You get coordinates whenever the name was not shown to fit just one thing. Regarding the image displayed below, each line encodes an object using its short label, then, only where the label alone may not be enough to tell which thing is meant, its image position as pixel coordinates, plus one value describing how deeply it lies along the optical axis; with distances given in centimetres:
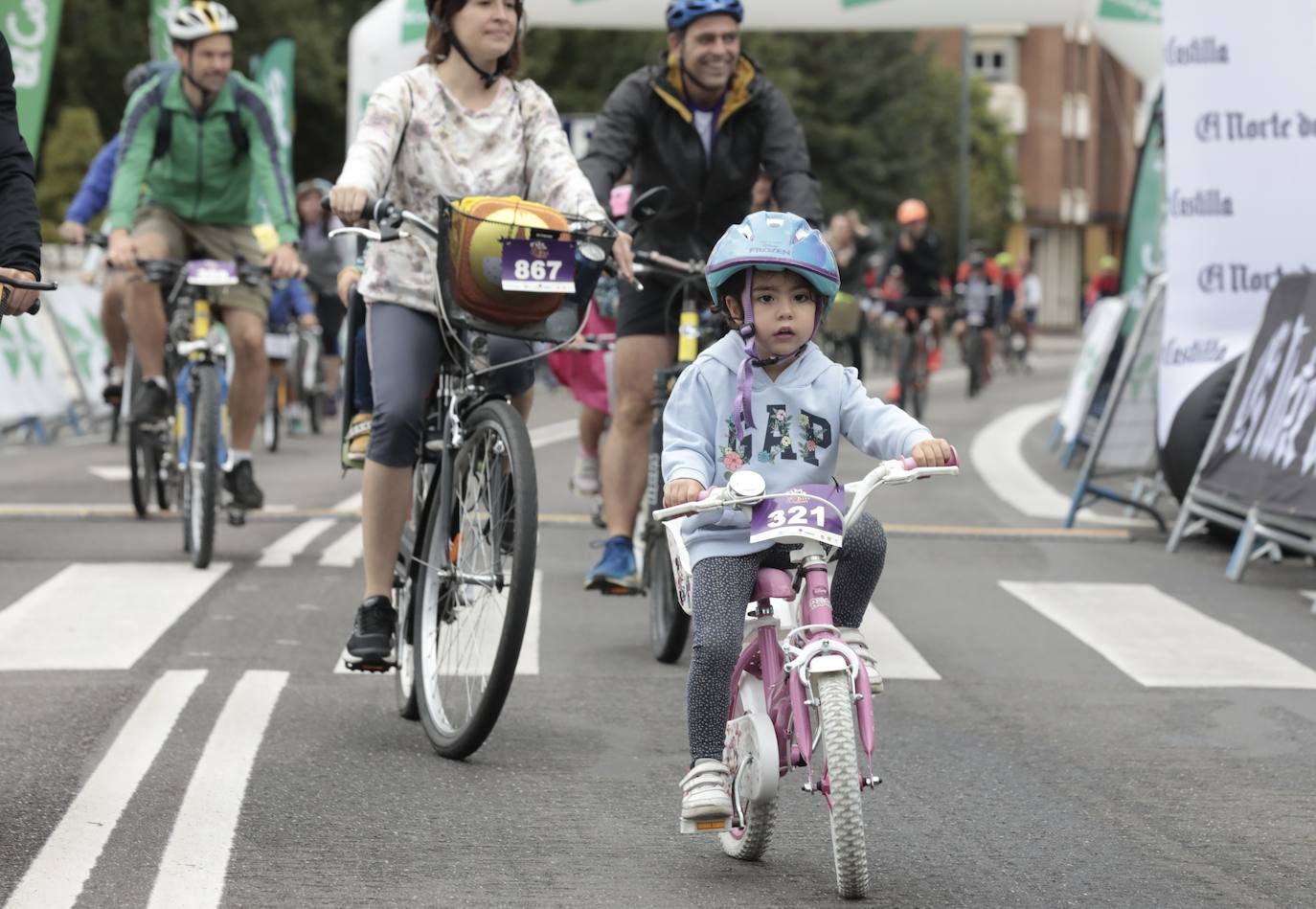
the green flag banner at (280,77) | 4834
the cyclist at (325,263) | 3866
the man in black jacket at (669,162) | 1557
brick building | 16075
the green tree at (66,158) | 6994
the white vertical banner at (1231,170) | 2320
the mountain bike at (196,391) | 1848
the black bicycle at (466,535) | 1095
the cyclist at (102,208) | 2327
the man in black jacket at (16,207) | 1010
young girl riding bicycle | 934
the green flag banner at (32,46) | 3406
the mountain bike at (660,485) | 1441
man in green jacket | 1945
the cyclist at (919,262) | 4422
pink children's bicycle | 865
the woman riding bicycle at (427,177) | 1203
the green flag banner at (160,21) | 4550
